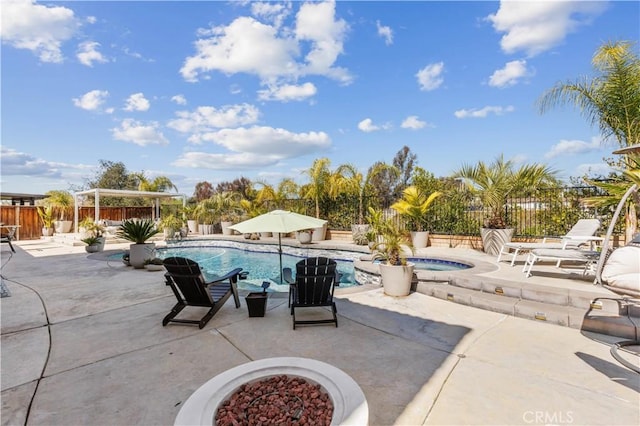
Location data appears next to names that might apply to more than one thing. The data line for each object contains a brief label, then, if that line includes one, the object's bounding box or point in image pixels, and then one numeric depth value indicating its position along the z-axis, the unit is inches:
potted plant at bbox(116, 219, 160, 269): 297.3
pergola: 564.4
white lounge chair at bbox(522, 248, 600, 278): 206.3
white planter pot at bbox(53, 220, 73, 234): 644.3
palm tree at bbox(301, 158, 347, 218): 494.0
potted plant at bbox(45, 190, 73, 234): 651.5
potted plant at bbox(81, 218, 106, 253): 426.2
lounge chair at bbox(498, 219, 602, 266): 245.0
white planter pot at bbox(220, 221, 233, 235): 644.7
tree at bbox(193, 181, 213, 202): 1349.7
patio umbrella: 227.1
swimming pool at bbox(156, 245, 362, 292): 315.3
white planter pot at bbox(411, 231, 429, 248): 406.9
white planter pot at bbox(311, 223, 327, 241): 500.2
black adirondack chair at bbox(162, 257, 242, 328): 147.3
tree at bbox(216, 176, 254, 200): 1243.3
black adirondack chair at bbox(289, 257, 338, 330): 153.6
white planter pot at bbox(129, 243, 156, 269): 297.0
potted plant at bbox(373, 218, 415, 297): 196.7
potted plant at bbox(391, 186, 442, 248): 406.9
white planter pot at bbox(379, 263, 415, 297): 196.2
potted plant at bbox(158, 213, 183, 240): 586.9
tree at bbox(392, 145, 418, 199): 1320.1
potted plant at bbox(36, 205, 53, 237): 645.1
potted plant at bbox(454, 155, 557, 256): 324.8
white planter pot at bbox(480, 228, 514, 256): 322.7
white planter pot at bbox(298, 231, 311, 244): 487.5
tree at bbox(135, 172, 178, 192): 808.9
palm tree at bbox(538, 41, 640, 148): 266.1
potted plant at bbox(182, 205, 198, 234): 692.7
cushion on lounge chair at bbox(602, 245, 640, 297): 111.8
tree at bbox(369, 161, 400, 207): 1238.9
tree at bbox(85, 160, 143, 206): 1167.0
